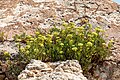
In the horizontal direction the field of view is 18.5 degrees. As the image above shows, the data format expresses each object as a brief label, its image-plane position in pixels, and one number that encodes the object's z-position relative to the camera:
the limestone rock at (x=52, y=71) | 4.62
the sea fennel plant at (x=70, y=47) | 5.52
